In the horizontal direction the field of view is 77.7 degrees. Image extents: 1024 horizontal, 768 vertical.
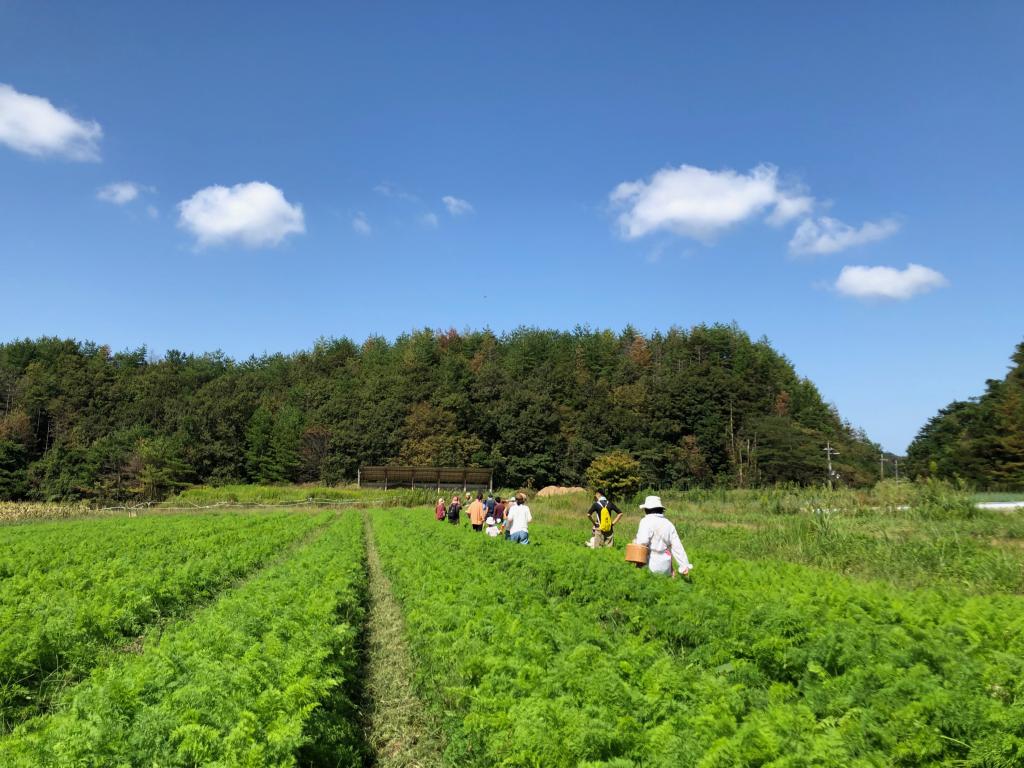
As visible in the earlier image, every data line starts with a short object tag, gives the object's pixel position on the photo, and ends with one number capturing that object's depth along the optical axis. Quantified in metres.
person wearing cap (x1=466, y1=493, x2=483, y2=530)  20.45
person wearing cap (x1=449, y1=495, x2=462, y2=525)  25.06
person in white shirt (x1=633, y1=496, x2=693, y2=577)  9.81
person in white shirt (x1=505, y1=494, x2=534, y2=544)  17.03
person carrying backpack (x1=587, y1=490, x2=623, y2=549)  16.05
